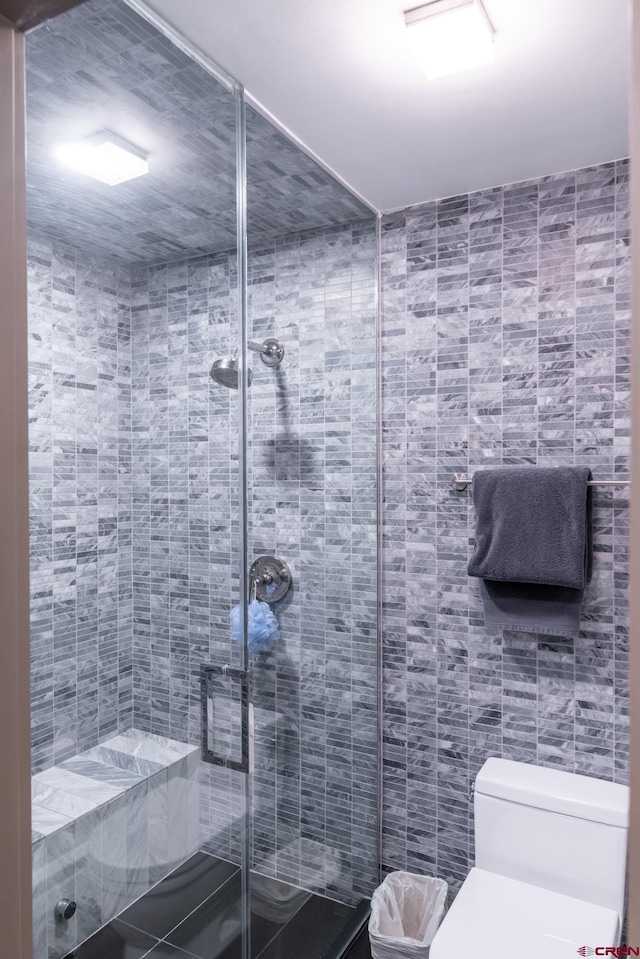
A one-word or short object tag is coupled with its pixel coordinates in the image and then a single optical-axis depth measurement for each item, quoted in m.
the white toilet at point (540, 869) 1.61
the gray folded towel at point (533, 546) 1.92
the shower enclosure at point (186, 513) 1.18
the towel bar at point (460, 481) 2.13
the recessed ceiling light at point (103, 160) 1.20
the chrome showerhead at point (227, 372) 1.56
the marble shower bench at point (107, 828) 1.16
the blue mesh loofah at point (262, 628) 1.85
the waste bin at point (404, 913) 1.95
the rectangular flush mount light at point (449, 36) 1.29
